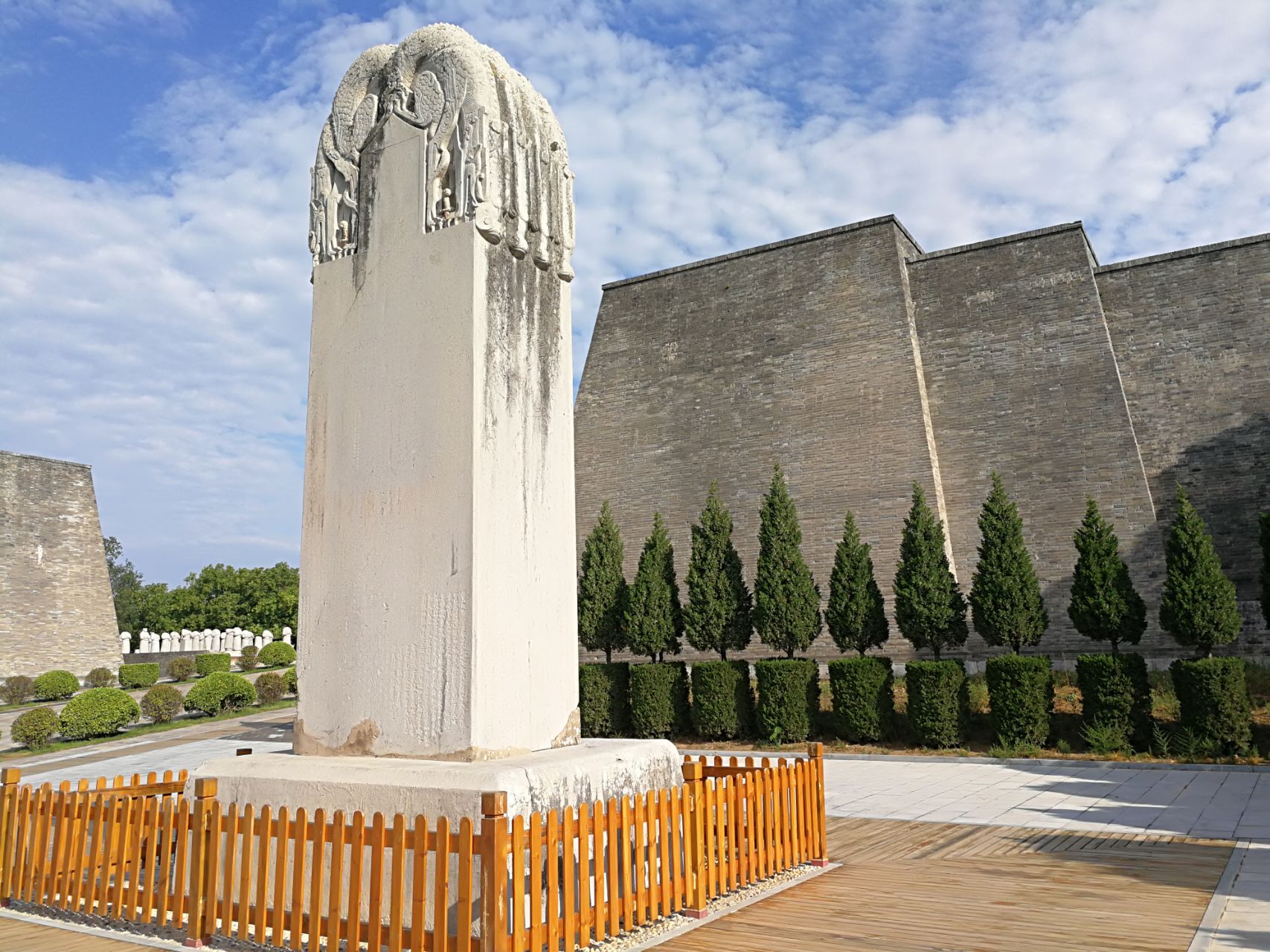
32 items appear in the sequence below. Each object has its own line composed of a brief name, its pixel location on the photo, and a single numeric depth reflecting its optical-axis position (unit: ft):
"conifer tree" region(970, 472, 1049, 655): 43.78
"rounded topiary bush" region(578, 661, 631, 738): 49.73
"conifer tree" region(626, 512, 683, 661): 50.72
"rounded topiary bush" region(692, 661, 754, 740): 46.98
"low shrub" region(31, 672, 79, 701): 88.69
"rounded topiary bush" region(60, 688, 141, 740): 60.70
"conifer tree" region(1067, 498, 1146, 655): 41.39
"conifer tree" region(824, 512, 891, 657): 47.06
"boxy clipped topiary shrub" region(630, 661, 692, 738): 48.44
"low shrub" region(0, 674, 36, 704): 89.66
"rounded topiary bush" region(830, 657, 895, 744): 43.83
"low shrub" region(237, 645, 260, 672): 118.62
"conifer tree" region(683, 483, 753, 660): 49.62
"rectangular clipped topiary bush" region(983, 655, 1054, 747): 40.40
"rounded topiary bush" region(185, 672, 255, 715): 69.00
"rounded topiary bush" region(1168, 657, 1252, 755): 36.45
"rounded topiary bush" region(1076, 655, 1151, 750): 39.01
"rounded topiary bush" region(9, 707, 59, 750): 58.70
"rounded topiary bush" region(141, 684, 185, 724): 66.44
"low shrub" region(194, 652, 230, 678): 103.81
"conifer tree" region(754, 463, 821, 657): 48.08
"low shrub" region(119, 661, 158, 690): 97.35
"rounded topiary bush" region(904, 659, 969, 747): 42.06
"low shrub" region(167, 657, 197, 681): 102.01
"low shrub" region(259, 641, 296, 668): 113.70
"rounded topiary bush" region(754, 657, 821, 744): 45.42
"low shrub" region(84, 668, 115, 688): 97.55
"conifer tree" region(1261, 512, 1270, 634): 40.22
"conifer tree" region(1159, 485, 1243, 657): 39.42
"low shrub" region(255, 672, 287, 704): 75.25
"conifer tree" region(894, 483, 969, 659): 45.19
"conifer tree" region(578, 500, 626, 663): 52.75
